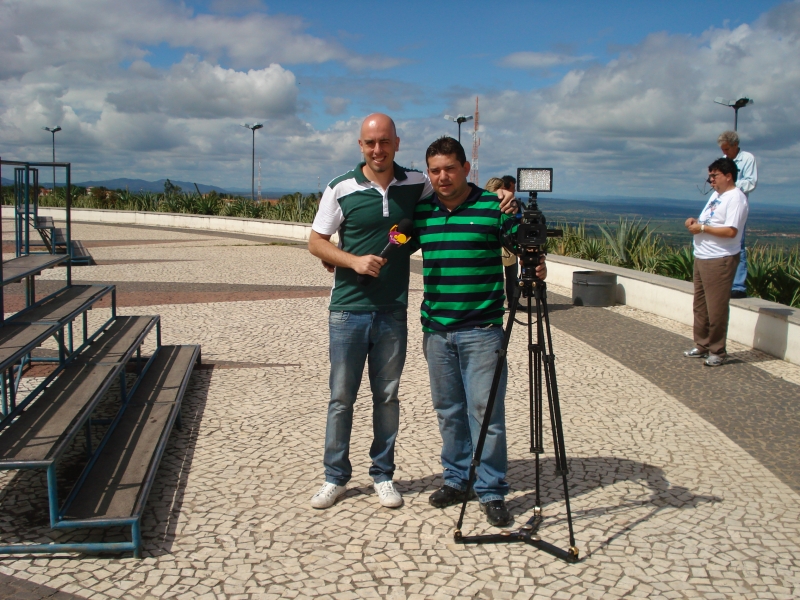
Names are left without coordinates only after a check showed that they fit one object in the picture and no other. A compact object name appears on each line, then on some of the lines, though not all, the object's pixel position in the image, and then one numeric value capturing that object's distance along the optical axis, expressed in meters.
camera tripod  3.26
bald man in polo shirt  3.48
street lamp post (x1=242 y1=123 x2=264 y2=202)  29.16
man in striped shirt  3.37
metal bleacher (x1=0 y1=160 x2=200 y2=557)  3.12
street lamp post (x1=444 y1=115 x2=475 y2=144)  25.59
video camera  3.22
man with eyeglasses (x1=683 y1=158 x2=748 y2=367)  6.51
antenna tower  32.78
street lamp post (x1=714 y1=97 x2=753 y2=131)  14.02
